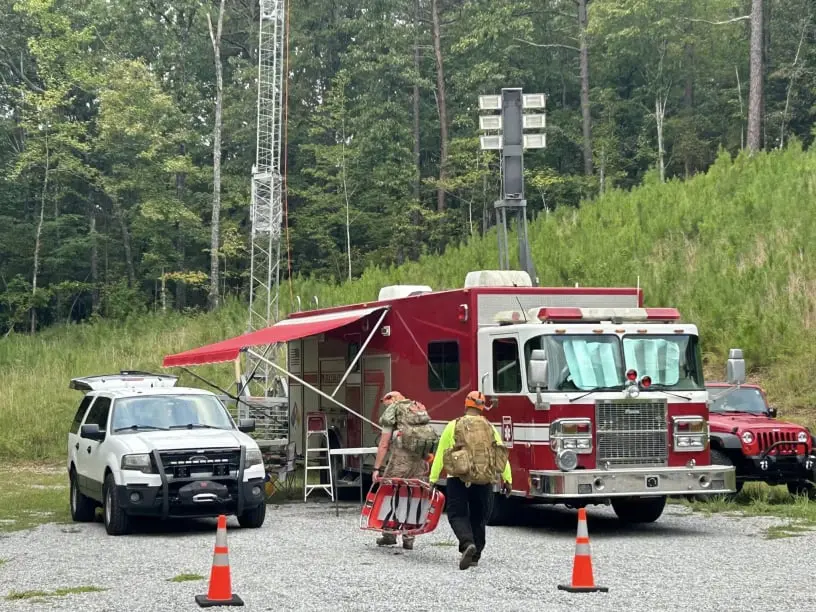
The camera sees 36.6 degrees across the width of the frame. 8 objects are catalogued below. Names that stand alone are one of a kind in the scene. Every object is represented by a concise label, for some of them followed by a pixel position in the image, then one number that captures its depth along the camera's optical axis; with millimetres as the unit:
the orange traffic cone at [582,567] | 10359
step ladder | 20191
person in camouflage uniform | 13516
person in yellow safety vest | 11977
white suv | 15195
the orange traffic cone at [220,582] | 9664
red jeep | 17047
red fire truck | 14734
